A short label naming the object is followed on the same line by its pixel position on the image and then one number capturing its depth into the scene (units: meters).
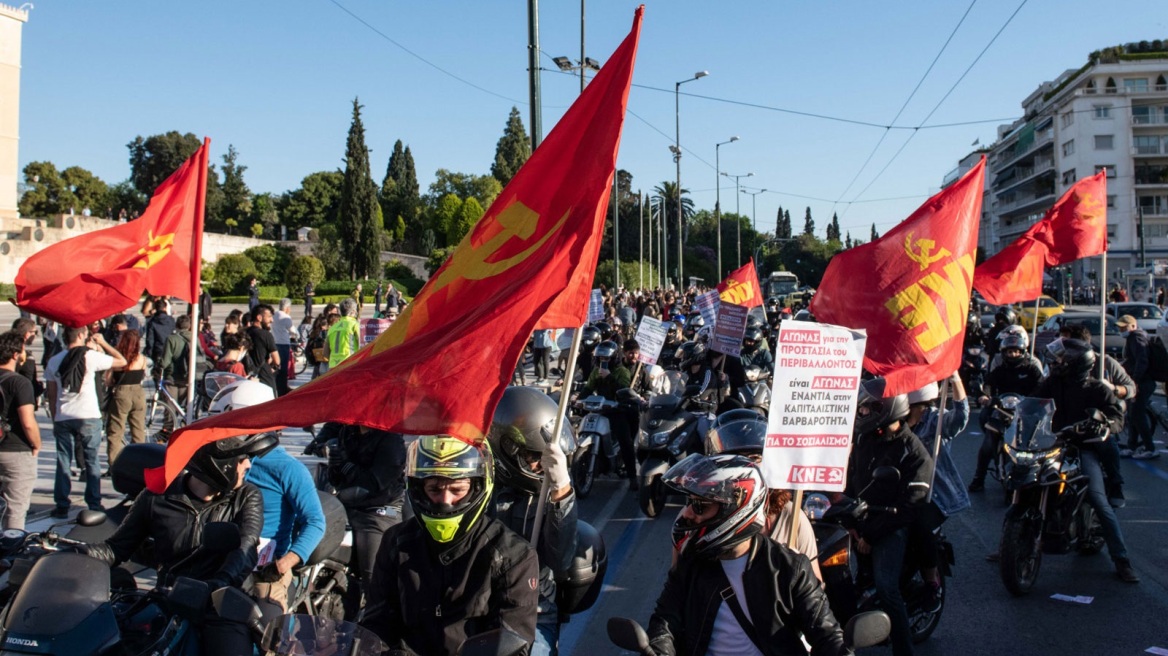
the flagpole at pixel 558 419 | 3.74
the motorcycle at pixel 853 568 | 4.84
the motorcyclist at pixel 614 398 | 10.74
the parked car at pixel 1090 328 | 18.83
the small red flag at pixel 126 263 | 6.95
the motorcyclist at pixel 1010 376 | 10.02
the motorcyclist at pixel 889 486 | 5.14
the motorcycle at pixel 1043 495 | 6.55
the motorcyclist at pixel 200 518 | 4.07
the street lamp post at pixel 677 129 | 40.31
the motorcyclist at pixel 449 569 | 3.17
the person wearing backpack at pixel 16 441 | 7.18
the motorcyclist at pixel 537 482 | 3.68
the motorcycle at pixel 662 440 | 9.02
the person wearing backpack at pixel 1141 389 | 11.70
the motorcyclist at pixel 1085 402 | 6.92
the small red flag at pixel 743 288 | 17.22
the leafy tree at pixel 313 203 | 85.94
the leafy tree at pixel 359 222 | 63.38
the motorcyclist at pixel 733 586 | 3.30
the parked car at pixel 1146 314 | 27.67
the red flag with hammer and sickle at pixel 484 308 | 3.19
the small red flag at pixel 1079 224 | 10.51
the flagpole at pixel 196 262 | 6.69
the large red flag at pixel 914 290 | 5.98
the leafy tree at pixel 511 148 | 89.94
